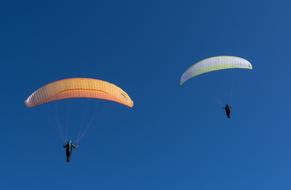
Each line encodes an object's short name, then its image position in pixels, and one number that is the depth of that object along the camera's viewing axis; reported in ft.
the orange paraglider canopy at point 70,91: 153.17
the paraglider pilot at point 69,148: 167.32
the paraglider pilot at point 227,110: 197.16
